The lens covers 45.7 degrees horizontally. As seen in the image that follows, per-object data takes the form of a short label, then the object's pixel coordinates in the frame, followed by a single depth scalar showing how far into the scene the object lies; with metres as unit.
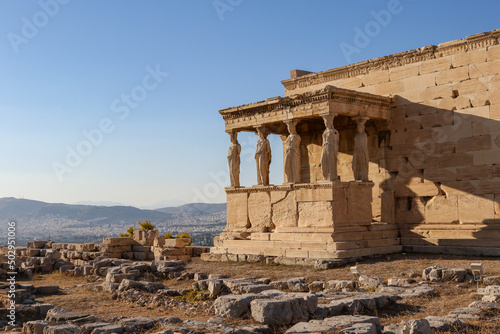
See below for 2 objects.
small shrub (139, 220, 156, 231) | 32.56
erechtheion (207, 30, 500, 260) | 14.15
